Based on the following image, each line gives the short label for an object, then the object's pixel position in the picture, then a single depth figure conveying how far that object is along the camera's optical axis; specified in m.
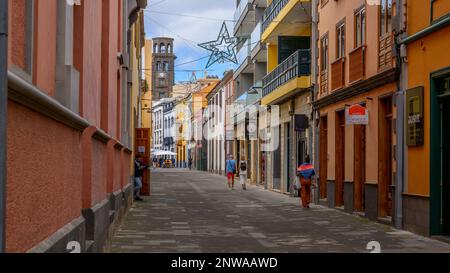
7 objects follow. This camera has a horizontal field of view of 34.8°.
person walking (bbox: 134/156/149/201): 26.92
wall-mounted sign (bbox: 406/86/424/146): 15.06
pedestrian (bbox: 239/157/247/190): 36.49
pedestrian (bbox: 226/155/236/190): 36.94
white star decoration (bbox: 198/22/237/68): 31.87
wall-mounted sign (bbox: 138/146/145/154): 28.70
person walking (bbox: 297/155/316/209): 22.69
